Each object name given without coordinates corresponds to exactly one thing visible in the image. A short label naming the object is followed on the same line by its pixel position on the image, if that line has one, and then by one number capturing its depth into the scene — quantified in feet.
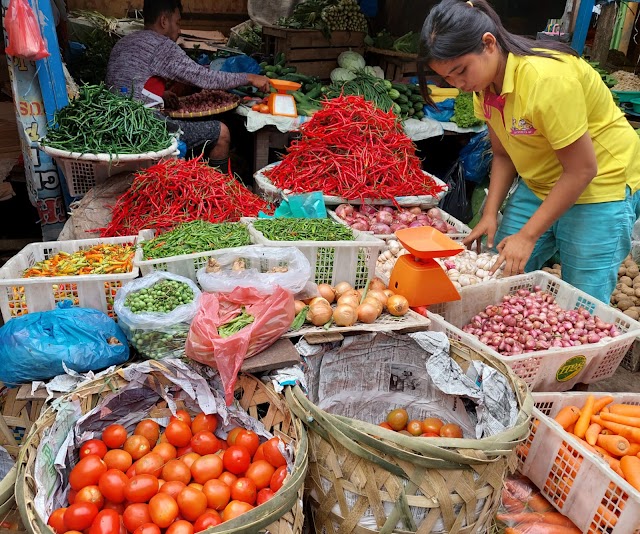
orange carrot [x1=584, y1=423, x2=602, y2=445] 7.02
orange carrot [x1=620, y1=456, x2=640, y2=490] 6.29
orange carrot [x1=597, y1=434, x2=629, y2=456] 6.86
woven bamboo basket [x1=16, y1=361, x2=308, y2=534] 4.71
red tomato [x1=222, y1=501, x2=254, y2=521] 5.18
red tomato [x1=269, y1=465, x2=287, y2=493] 5.46
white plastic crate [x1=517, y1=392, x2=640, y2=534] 5.93
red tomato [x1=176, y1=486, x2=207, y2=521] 5.20
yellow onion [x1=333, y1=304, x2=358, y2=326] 7.08
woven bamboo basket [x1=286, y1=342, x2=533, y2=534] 5.06
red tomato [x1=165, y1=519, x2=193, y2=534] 4.95
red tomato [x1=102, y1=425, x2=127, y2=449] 5.98
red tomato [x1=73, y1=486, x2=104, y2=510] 5.28
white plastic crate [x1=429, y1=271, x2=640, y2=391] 7.54
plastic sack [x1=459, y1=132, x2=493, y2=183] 17.61
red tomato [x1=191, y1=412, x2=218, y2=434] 6.33
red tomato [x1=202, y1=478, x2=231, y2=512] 5.40
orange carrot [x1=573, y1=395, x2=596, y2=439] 7.17
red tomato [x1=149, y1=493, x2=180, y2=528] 5.08
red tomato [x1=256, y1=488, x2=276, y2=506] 5.44
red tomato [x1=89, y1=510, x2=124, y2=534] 4.86
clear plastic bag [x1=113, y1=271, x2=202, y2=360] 6.57
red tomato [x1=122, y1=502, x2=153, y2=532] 5.07
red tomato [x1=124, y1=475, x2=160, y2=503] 5.25
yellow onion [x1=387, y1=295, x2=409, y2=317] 7.48
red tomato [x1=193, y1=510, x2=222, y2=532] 5.00
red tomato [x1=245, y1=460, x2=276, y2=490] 5.64
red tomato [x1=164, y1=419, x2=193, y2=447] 6.12
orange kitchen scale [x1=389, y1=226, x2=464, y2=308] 7.57
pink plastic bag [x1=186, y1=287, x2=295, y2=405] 6.12
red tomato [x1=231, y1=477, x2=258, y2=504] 5.48
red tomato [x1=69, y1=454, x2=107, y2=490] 5.44
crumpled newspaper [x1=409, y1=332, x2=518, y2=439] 6.27
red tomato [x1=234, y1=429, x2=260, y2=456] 5.99
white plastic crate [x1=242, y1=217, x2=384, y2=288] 8.18
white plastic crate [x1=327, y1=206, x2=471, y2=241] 10.91
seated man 13.94
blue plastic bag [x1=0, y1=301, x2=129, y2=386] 6.29
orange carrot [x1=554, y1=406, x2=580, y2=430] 7.27
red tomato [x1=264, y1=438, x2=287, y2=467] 5.73
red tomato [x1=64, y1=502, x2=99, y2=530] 4.92
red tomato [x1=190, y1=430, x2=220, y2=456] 6.08
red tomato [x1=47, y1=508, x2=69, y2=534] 4.98
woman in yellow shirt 6.94
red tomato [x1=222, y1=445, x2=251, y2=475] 5.77
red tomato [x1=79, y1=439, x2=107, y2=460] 5.78
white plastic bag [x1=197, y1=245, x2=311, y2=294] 7.23
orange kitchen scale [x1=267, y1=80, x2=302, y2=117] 16.01
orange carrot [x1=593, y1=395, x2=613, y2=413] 7.52
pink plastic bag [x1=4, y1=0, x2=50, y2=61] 10.84
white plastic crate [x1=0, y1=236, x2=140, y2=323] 7.01
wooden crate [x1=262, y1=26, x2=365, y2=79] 18.67
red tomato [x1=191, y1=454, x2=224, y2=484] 5.73
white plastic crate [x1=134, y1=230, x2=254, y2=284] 7.54
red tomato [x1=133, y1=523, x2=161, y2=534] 4.90
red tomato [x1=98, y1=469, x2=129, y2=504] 5.32
